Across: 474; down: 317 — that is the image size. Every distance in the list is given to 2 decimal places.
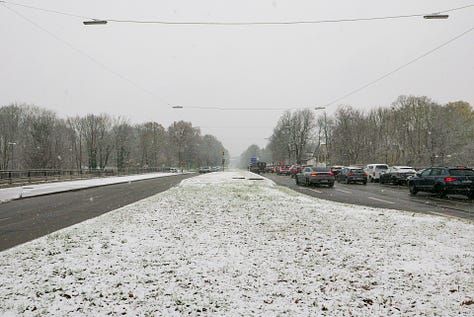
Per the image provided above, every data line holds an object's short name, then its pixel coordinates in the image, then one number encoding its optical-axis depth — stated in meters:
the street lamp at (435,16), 11.78
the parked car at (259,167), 71.06
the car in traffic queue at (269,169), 74.19
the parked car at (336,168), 38.55
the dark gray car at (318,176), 24.08
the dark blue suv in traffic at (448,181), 15.68
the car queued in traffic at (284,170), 56.54
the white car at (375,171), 31.84
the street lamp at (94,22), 11.55
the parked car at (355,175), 28.69
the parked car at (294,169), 43.33
